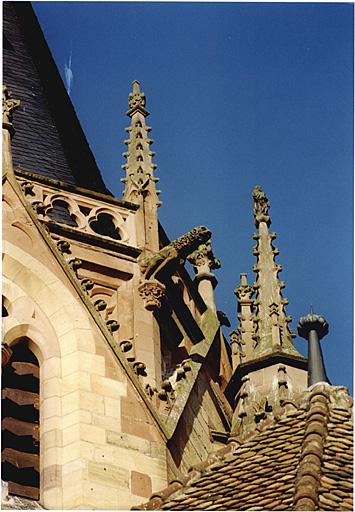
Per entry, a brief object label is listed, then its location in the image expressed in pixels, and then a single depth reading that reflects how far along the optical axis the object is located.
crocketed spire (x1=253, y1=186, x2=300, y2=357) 27.95
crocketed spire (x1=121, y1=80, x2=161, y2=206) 29.31
